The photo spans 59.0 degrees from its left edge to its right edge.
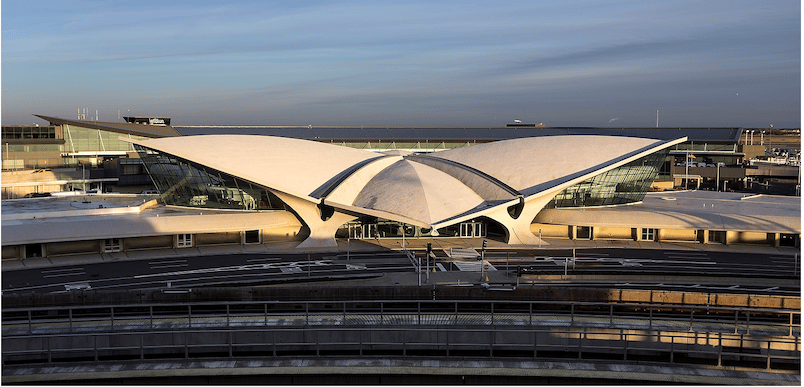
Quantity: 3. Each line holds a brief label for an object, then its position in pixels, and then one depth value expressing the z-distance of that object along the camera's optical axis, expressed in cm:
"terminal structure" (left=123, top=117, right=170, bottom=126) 12125
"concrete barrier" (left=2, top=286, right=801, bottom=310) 2953
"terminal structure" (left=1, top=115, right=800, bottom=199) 8781
